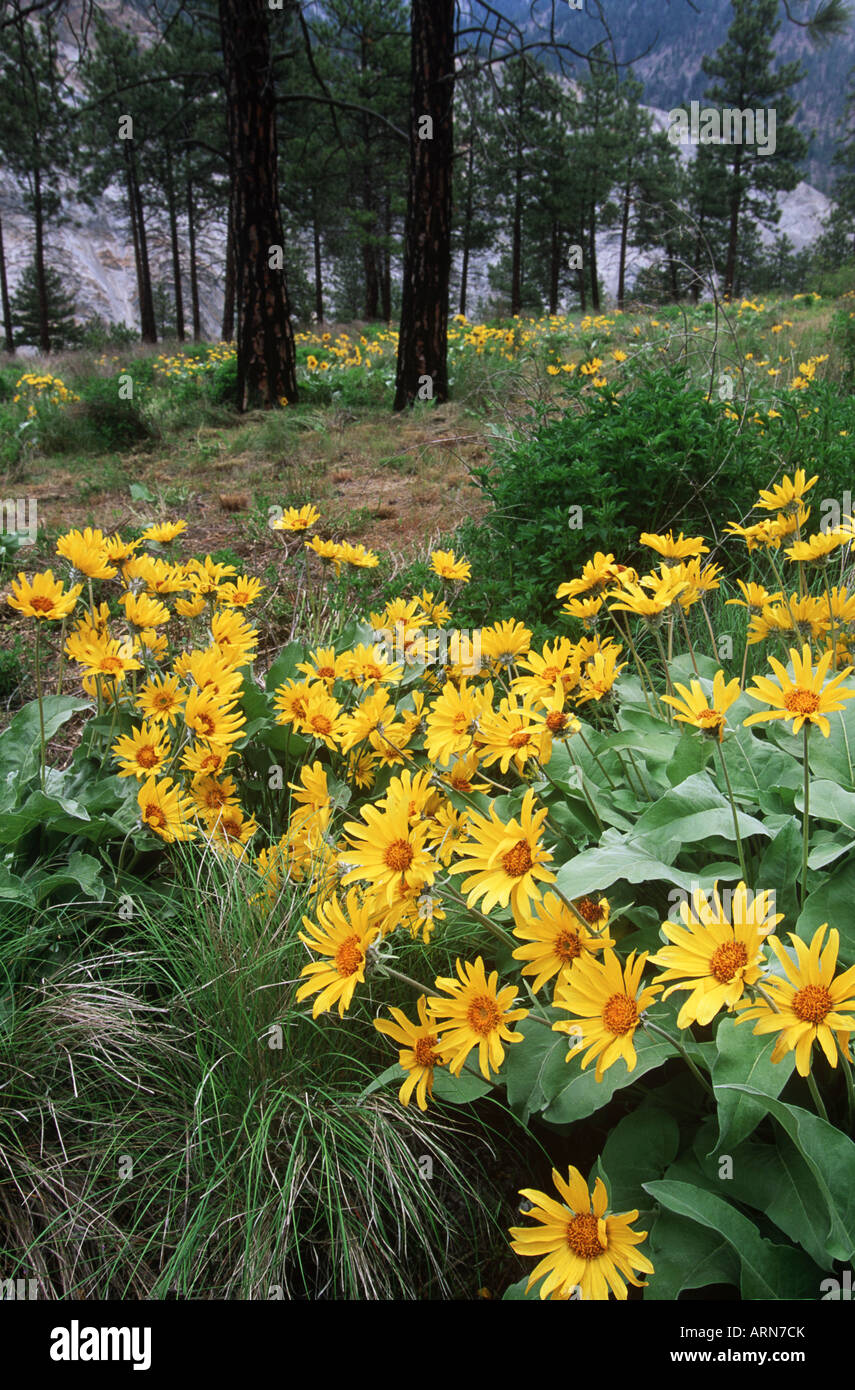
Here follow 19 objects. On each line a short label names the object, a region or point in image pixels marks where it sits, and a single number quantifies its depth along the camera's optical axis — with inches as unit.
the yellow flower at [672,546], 74.1
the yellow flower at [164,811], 71.6
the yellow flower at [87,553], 82.3
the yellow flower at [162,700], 78.1
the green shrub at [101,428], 269.6
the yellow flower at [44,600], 77.7
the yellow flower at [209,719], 73.4
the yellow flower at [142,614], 82.7
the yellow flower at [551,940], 47.4
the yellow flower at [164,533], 101.7
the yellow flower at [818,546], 71.0
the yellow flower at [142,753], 73.5
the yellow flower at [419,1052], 49.0
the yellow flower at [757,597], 76.8
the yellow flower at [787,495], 77.9
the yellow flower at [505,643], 74.8
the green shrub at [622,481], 119.2
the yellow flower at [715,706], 52.1
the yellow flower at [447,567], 102.0
